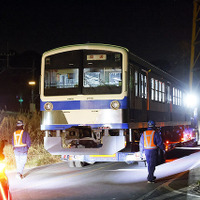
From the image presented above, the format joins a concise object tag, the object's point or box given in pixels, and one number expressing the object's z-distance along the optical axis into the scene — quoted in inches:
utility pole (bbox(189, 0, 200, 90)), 1122.5
